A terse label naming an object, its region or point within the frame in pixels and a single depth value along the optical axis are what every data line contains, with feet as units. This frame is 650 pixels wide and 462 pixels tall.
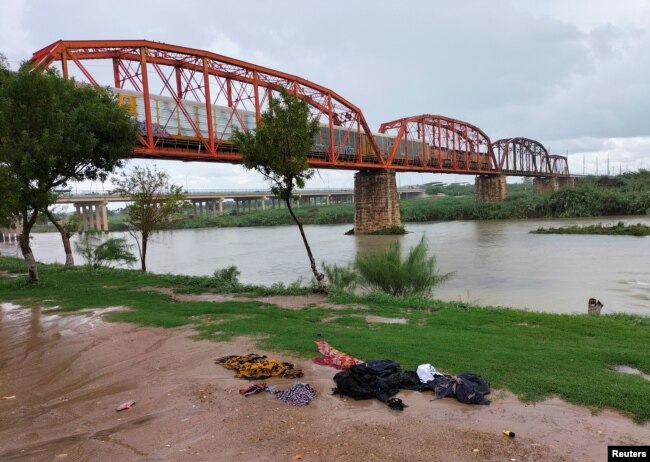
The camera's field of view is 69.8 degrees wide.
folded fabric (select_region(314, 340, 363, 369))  20.88
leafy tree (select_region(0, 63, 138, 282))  39.09
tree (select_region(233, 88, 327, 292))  40.41
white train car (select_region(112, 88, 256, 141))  98.84
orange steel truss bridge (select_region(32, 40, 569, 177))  98.73
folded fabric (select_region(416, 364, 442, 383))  18.43
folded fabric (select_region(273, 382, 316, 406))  17.24
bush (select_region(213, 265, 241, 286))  47.89
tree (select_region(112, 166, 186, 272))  63.87
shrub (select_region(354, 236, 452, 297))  43.34
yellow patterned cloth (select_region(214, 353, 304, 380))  19.94
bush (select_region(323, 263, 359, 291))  45.62
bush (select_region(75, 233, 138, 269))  69.21
